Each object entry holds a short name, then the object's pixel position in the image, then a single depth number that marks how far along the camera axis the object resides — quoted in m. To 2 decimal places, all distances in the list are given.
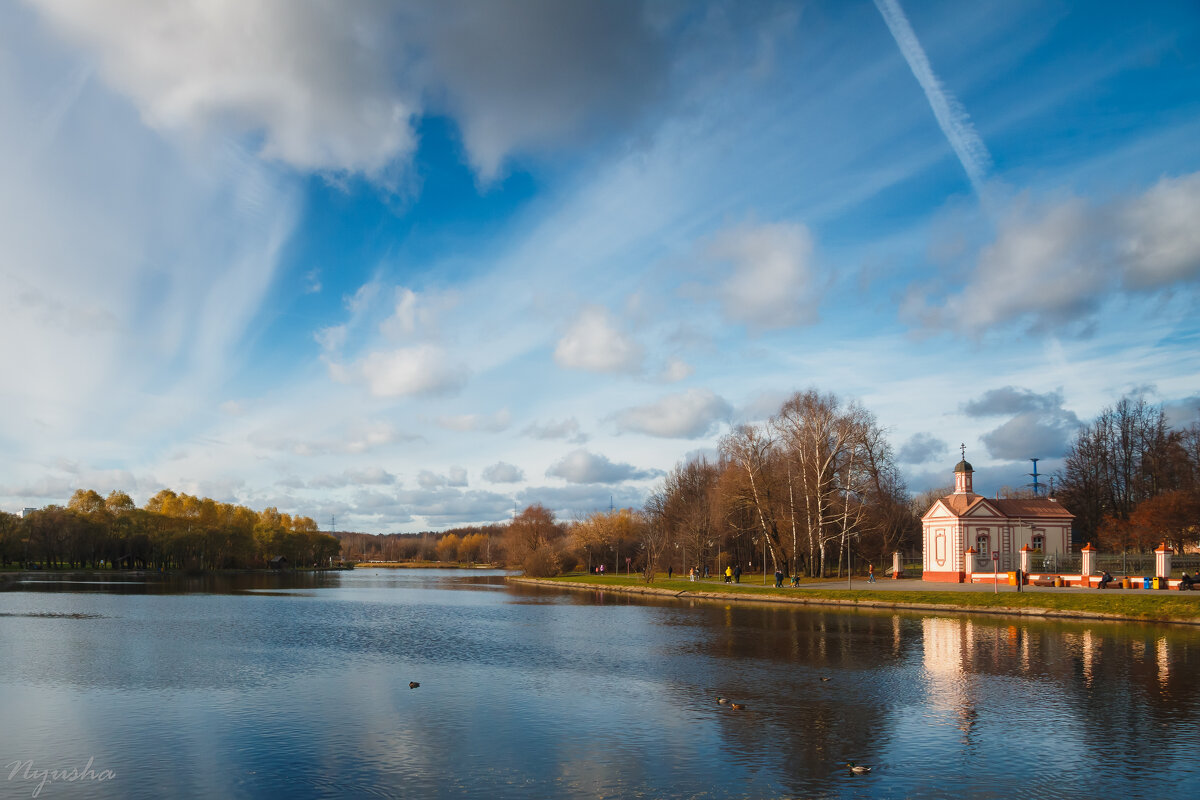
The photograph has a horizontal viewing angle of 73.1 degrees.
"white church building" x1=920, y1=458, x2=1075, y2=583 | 60.53
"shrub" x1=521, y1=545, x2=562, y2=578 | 96.75
